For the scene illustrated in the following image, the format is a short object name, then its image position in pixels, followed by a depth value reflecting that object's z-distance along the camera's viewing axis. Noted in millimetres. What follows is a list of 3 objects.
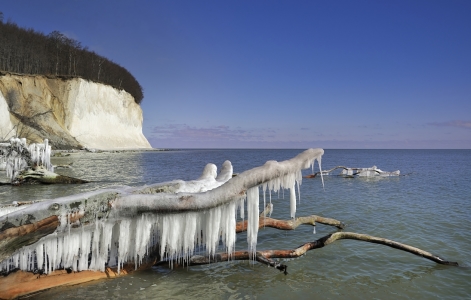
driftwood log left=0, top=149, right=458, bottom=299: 3990
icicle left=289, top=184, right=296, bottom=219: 5416
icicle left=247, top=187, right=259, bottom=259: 4840
